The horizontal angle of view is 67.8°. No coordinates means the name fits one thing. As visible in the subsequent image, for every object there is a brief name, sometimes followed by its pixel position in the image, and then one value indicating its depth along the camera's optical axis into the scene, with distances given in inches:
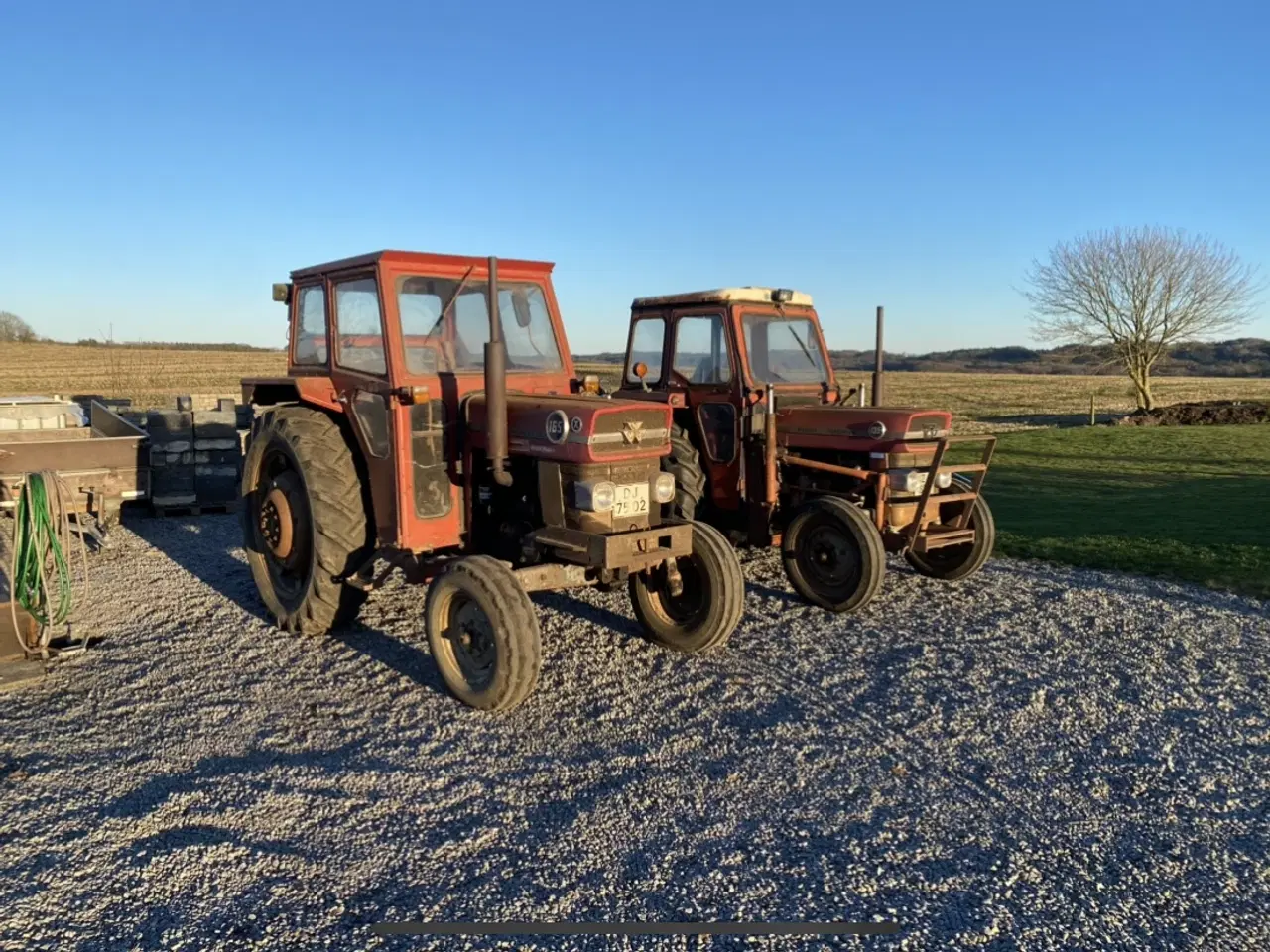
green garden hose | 199.8
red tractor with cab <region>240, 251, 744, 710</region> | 186.9
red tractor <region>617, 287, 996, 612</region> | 255.4
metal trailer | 337.4
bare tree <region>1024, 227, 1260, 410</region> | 1023.0
